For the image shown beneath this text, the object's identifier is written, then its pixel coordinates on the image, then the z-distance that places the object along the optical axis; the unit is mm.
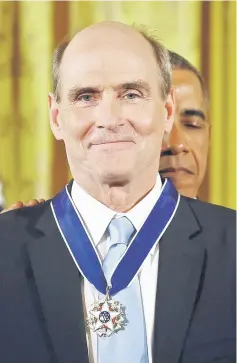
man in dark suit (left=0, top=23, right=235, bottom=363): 2398
